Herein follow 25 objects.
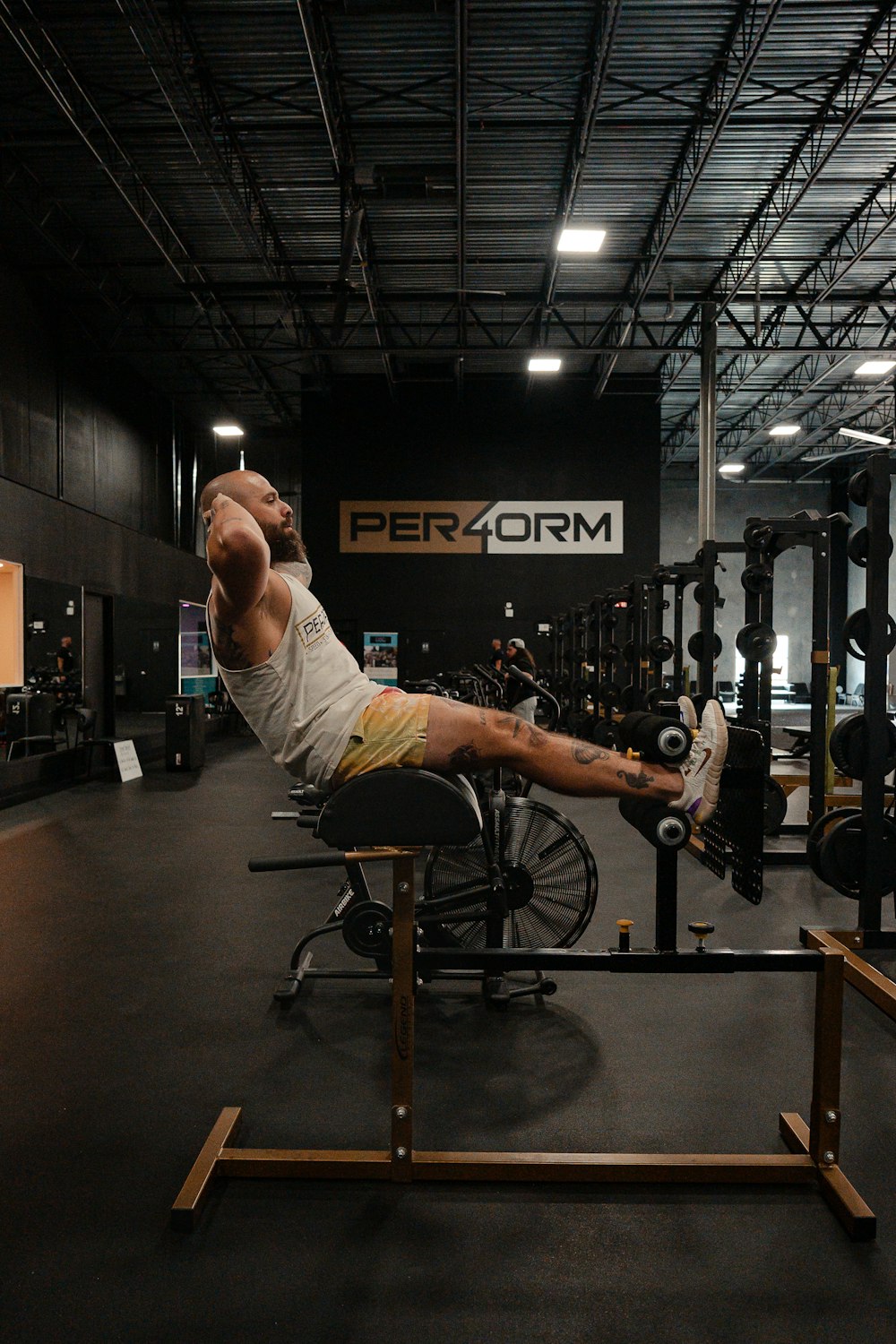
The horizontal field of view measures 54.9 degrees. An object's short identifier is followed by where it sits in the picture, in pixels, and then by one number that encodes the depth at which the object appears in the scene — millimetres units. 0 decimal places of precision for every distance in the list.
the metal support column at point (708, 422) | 10641
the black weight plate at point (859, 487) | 3508
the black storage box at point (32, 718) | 7441
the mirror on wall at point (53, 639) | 7840
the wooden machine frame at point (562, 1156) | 1821
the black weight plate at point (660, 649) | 7992
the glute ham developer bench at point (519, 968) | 1743
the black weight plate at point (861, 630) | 3422
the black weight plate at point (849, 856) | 3232
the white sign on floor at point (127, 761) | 8578
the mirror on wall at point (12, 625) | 7555
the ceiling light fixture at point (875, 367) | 12047
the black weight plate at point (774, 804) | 5277
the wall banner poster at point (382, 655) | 13930
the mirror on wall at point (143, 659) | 10328
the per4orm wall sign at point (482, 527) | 13781
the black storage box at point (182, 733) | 9094
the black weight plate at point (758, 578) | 5309
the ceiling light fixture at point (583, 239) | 8117
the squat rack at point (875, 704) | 3242
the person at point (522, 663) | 7298
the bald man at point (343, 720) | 1858
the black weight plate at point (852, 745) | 3395
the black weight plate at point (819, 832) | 3256
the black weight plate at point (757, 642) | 5543
